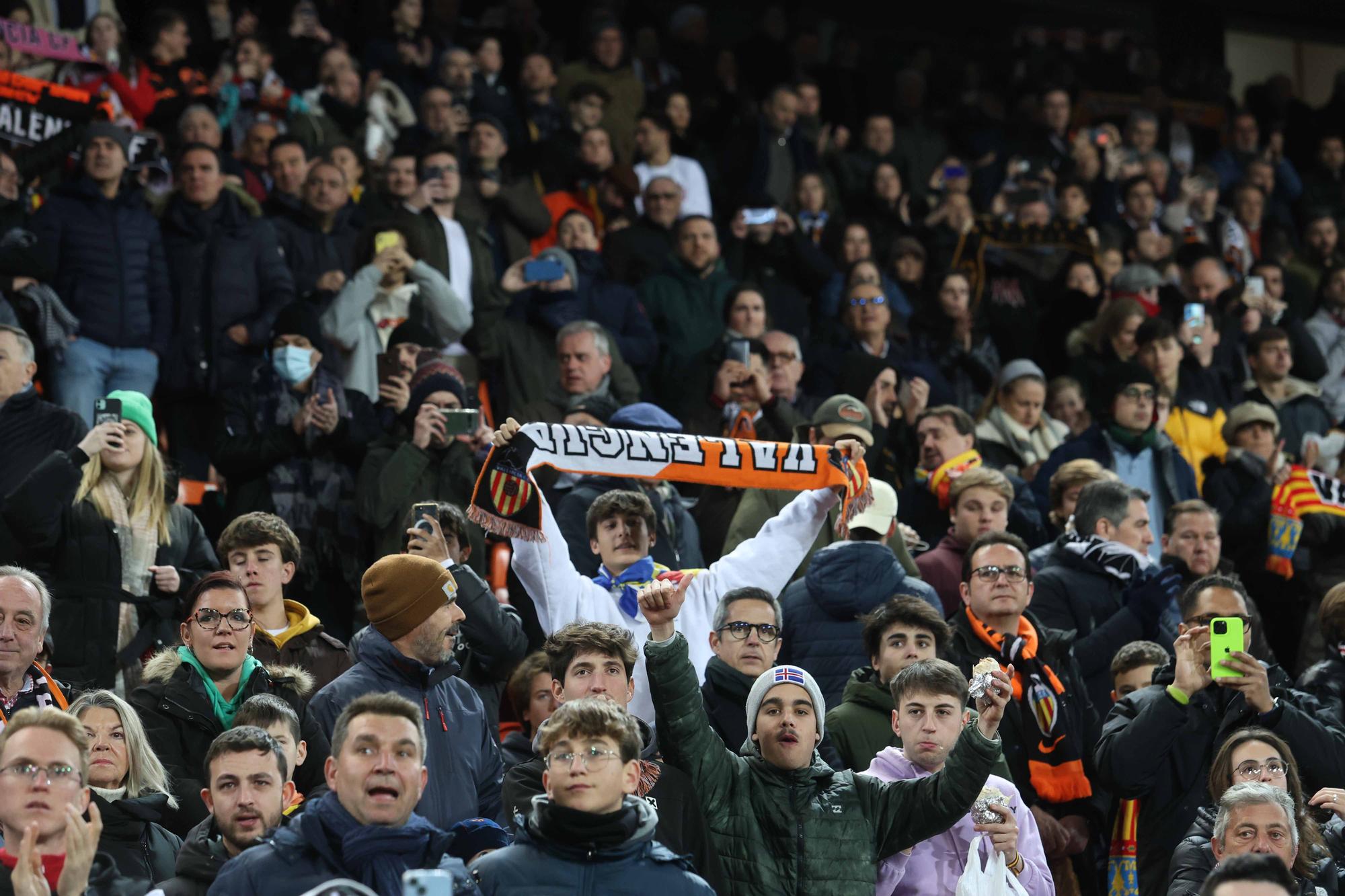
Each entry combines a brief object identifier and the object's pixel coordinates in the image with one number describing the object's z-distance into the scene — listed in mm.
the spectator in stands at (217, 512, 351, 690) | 13492
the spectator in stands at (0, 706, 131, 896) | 9156
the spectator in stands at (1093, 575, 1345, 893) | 13187
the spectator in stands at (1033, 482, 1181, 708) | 15484
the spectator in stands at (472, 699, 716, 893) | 9500
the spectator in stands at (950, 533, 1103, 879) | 13953
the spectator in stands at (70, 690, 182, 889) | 10711
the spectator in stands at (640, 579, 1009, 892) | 11008
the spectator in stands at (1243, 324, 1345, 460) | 23437
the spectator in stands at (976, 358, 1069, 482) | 21312
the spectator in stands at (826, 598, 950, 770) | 12883
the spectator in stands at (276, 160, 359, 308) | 20641
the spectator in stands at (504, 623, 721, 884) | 10922
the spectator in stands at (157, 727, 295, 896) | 10109
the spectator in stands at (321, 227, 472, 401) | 19500
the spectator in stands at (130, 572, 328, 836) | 11922
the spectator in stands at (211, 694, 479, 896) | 9297
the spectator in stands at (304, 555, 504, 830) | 11914
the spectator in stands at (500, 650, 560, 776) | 12867
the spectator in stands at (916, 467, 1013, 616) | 16562
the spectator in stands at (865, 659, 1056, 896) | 11617
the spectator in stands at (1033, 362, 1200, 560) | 20500
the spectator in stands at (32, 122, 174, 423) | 18750
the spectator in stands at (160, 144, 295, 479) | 19328
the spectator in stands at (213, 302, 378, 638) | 16844
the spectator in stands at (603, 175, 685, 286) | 22953
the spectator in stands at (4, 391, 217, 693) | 14156
